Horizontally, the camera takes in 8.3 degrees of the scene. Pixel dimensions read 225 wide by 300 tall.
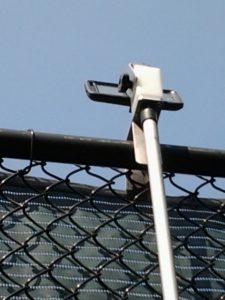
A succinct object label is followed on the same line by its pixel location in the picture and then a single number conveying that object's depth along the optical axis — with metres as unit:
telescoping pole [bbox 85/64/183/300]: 2.91
